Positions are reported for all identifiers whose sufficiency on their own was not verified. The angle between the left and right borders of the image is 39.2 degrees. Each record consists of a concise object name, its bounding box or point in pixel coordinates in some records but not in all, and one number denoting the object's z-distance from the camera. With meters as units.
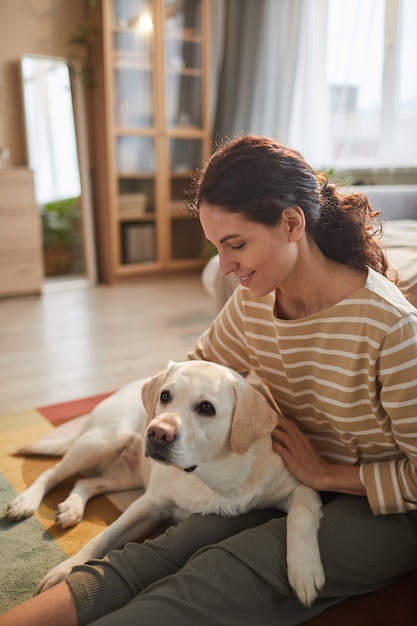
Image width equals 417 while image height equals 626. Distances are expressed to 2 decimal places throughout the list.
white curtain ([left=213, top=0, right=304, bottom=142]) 4.55
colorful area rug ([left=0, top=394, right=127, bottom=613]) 1.36
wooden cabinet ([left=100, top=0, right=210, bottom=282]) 4.82
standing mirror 4.76
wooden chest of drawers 4.47
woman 1.09
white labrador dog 1.14
